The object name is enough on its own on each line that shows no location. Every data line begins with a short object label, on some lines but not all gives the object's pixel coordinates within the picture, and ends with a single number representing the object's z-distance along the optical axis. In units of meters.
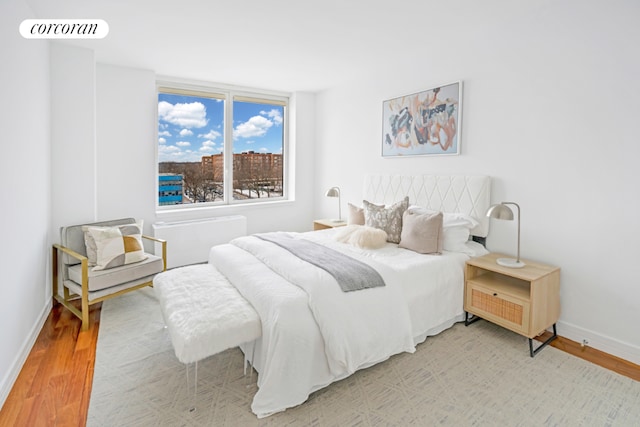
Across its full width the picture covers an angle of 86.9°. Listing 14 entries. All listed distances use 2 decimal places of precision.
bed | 1.96
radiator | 4.38
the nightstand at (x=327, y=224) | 4.79
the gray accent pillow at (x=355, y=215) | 3.92
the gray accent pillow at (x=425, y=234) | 3.06
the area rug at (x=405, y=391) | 1.89
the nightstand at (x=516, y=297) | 2.51
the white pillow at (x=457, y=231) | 3.15
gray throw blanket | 2.30
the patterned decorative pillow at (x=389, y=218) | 3.41
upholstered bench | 1.87
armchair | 2.97
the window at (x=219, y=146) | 4.79
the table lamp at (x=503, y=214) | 2.60
